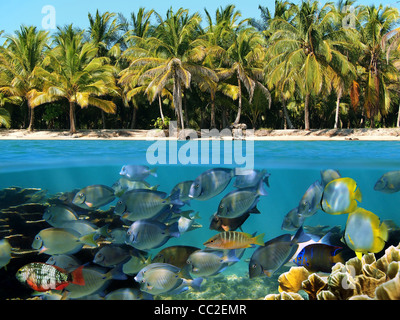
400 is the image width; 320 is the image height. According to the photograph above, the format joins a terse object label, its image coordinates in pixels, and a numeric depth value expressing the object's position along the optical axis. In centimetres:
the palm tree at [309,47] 2464
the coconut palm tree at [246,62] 2739
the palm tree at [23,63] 2784
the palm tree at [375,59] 2677
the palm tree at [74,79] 2609
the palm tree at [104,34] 3250
